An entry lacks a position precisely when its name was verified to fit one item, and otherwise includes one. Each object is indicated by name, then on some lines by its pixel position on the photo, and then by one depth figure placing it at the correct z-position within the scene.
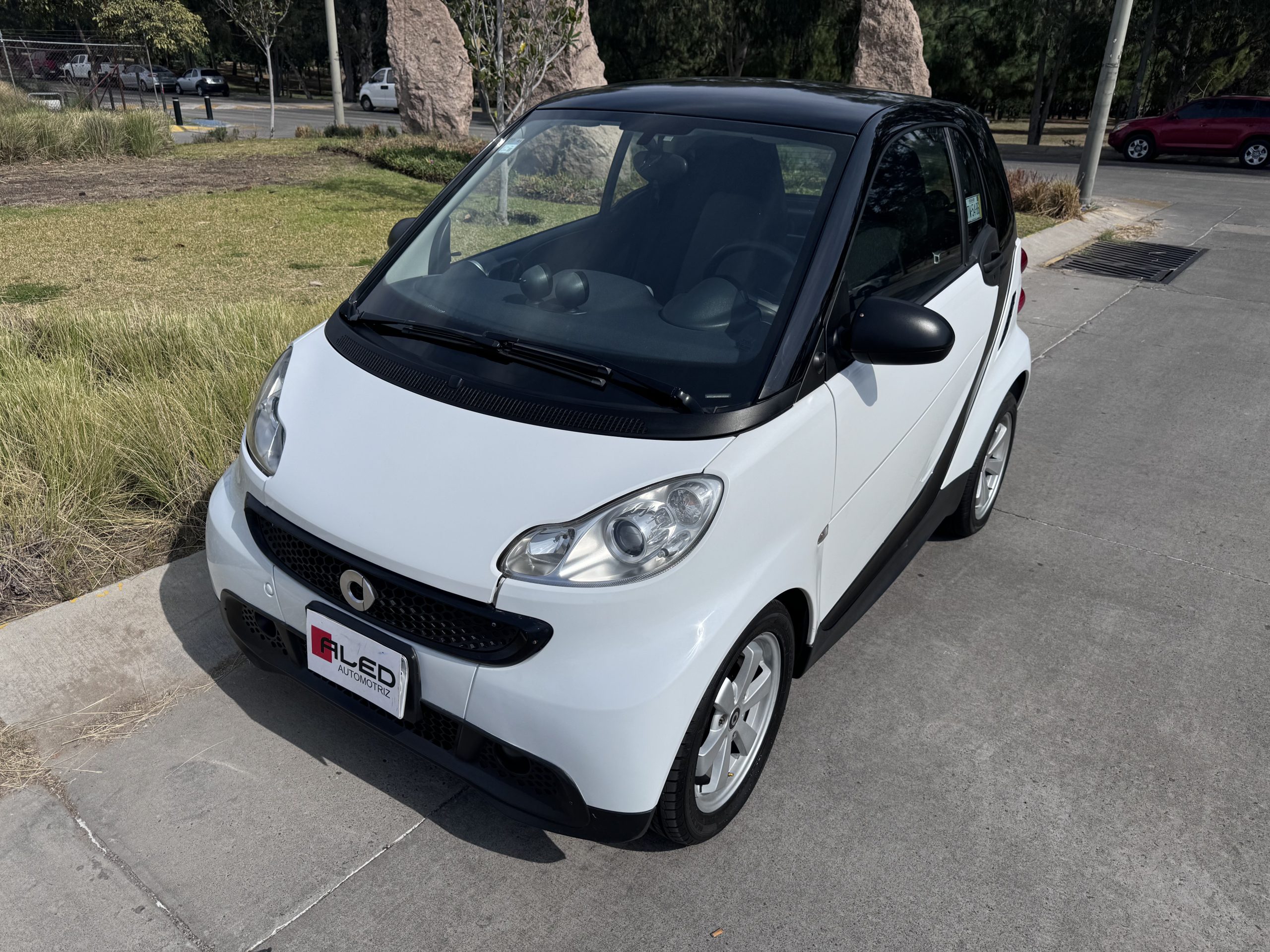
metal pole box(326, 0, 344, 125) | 18.33
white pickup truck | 22.38
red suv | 20.88
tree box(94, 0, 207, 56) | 35.84
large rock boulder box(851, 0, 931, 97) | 19.39
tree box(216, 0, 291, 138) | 20.91
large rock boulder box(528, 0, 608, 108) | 16.73
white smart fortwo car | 2.06
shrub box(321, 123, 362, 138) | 19.80
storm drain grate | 9.91
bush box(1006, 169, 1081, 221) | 12.35
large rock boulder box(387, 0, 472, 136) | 18.42
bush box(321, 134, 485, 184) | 14.34
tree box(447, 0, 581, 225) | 9.83
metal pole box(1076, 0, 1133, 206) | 12.34
